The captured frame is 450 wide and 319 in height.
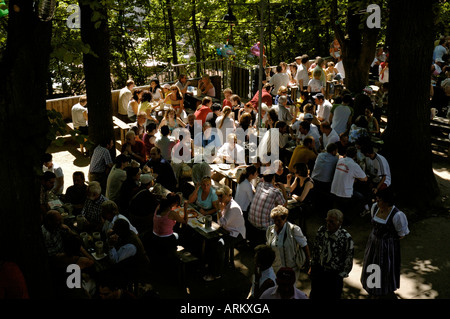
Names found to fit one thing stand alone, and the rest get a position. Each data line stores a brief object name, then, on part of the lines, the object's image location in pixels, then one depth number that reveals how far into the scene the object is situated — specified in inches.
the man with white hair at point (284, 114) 447.5
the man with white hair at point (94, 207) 282.0
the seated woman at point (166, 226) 269.7
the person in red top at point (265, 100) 466.9
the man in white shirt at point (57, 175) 327.9
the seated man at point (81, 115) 464.1
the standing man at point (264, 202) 286.8
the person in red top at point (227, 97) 467.5
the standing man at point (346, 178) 323.6
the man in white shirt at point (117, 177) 316.2
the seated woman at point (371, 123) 429.4
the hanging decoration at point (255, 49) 750.5
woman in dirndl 240.5
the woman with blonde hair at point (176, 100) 459.5
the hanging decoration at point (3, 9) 211.3
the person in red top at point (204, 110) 439.2
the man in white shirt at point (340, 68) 661.9
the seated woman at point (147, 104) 456.1
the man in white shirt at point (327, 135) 382.3
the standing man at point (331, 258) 226.5
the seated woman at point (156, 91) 517.0
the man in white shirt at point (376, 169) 335.6
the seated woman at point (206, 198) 302.8
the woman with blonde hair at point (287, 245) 241.0
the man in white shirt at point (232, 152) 362.9
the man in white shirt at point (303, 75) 572.7
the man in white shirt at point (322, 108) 450.3
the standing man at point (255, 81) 610.2
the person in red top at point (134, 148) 366.0
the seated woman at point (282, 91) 467.2
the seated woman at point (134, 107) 489.1
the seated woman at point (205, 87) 548.1
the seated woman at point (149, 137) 384.5
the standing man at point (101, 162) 354.9
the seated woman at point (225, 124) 415.9
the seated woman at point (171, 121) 418.9
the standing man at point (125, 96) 523.0
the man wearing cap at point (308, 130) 382.3
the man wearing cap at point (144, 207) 288.4
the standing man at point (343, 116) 430.3
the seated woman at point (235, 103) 465.7
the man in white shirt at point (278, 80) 564.4
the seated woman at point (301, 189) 311.9
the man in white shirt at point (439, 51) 664.4
